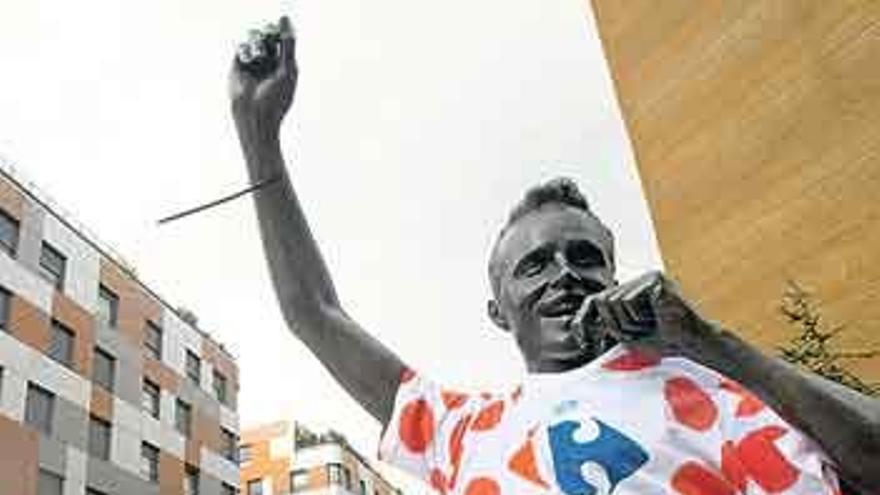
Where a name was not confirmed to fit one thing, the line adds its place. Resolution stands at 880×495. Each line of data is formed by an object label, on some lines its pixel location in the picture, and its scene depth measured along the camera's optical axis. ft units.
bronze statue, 6.27
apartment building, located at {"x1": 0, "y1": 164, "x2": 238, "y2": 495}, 81.61
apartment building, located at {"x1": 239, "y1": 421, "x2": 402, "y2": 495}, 159.12
